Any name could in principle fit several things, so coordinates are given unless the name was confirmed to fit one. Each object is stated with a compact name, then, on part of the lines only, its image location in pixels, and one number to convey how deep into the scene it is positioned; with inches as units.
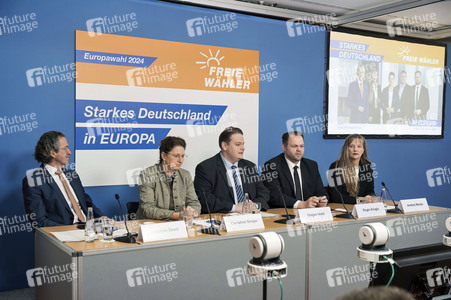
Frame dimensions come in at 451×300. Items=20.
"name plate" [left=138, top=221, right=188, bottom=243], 97.0
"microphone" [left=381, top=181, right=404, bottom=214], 139.9
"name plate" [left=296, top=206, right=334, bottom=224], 119.5
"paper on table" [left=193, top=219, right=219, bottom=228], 116.0
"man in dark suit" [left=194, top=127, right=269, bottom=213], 146.0
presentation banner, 159.9
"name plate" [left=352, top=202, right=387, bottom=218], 130.1
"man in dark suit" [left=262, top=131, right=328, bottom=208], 156.6
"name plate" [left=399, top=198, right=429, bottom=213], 140.9
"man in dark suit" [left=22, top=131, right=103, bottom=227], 123.8
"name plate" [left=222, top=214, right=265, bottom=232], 108.8
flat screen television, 219.3
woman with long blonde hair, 164.2
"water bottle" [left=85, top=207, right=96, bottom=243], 95.6
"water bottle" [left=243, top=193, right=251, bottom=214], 120.7
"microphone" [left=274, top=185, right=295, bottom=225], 119.6
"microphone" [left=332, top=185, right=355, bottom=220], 129.1
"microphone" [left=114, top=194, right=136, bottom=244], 95.9
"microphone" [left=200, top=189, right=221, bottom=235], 106.1
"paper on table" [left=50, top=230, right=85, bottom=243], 98.0
